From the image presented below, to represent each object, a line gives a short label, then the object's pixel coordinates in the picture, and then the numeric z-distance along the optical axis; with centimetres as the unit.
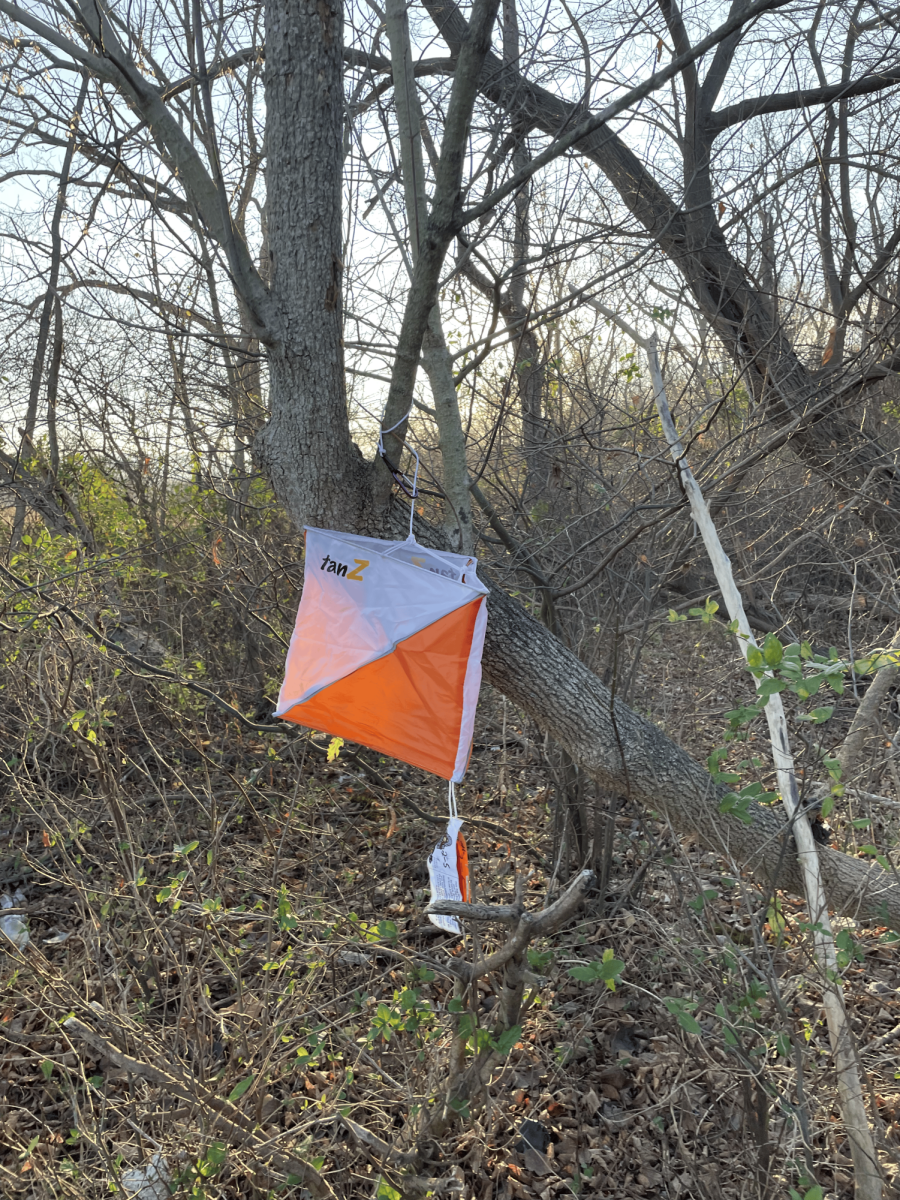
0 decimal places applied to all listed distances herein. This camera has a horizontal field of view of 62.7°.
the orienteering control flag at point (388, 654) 235
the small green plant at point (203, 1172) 174
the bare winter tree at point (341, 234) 230
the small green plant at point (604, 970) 170
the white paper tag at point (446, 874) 212
